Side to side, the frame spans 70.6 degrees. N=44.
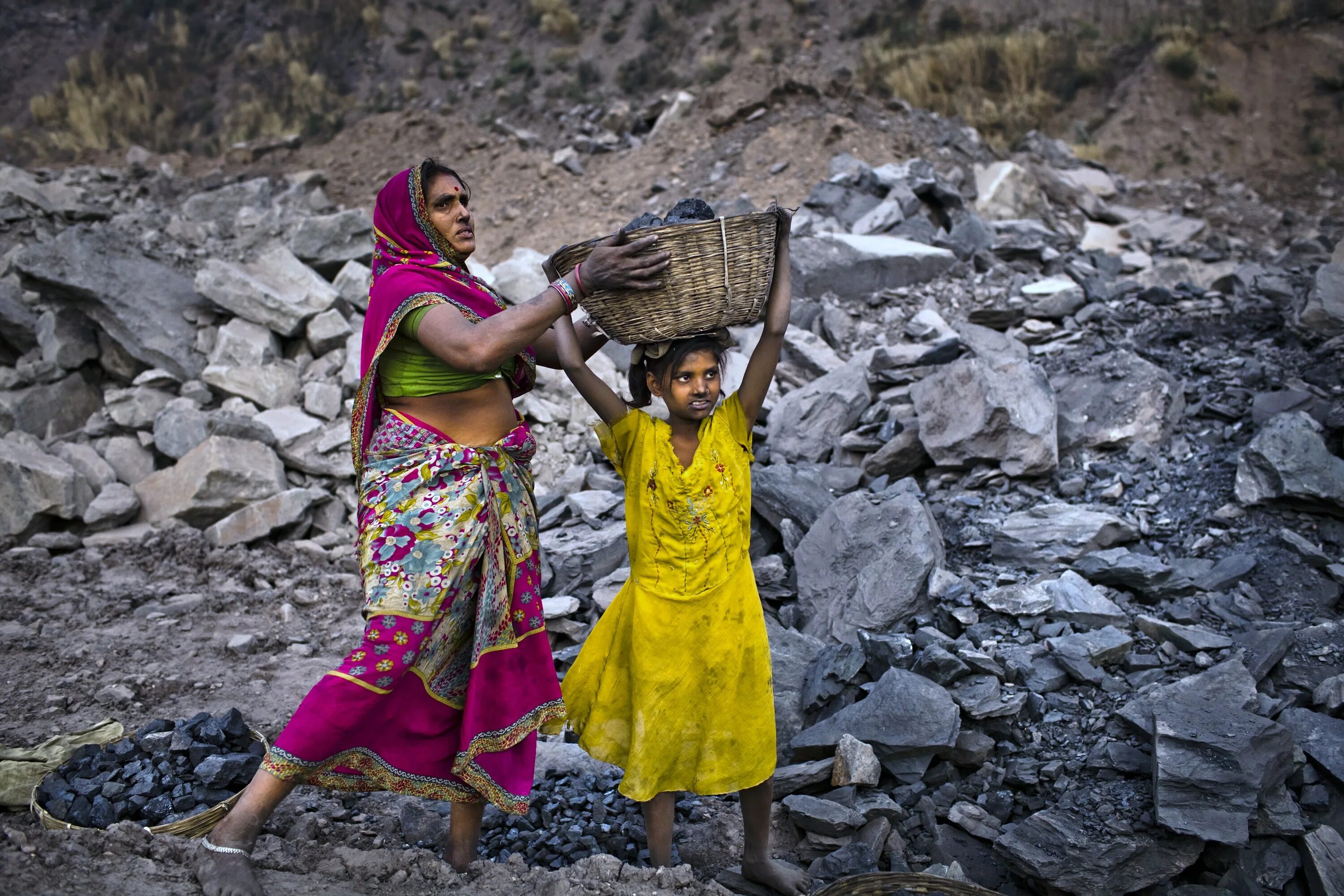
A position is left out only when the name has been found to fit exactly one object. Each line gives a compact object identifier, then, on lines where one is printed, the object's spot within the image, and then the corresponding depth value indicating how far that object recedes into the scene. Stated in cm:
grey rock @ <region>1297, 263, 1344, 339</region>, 512
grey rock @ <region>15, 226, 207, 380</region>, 679
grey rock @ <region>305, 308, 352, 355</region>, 705
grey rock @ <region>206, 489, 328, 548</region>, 559
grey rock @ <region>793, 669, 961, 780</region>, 307
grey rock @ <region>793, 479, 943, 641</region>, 384
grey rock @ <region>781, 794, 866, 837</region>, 287
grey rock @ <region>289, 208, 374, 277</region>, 790
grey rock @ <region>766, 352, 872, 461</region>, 536
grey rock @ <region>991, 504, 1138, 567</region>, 414
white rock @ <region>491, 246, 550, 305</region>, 747
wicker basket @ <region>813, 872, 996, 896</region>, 240
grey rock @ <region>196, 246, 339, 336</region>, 704
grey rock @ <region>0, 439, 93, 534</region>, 542
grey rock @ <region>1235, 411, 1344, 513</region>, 404
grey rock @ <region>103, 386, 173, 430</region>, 650
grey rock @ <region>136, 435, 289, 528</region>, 566
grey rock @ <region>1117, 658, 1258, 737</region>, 297
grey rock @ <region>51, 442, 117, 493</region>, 595
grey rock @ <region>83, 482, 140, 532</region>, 561
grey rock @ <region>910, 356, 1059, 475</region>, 474
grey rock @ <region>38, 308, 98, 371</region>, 681
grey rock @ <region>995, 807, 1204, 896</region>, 264
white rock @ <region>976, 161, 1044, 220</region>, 987
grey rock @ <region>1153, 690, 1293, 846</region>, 268
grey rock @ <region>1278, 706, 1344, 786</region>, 288
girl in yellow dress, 240
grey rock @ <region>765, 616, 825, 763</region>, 336
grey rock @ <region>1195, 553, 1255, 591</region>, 382
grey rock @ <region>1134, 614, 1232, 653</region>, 343
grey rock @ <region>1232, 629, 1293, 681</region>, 328
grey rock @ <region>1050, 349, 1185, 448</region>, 489
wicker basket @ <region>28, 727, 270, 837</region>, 245
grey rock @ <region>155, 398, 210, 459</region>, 620
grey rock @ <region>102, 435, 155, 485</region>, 619
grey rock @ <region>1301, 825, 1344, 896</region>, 257
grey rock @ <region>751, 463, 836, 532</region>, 449
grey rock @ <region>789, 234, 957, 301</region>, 760
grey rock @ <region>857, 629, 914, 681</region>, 341
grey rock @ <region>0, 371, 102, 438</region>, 654
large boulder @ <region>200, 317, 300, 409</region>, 673
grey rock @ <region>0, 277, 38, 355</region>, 690
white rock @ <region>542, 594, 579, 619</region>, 425
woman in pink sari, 222
